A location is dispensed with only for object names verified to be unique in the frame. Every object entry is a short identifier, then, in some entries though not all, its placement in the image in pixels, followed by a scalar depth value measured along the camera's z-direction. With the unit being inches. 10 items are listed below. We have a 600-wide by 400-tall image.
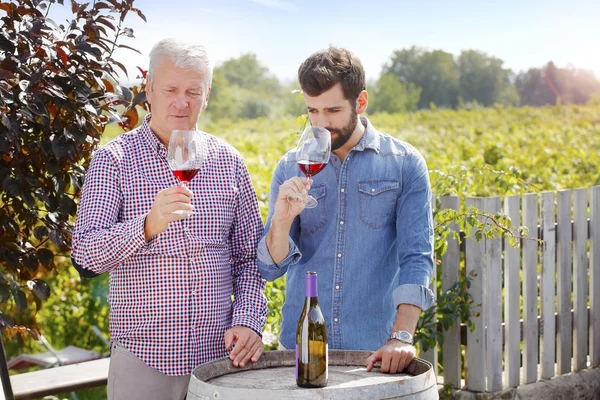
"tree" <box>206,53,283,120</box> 2315.7
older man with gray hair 101.3
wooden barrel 85.7
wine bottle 91.4
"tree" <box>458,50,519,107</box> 3223.4
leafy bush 120.1
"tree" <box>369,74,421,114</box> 2947.8
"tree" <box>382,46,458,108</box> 3223.4
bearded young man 108.5
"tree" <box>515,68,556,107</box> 2484.0
